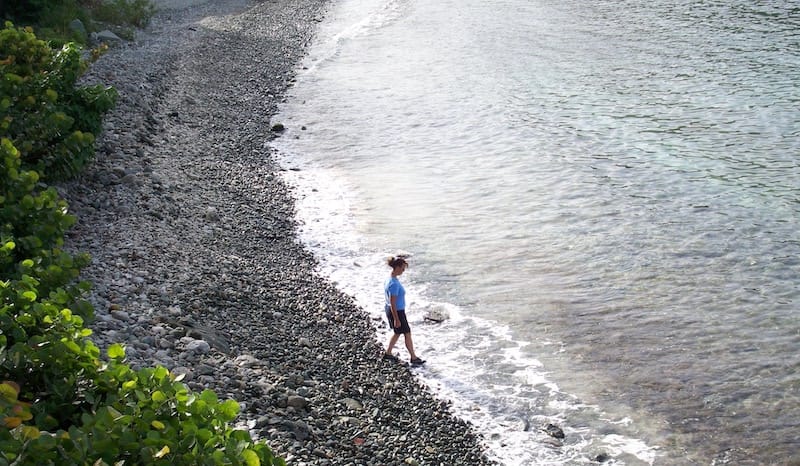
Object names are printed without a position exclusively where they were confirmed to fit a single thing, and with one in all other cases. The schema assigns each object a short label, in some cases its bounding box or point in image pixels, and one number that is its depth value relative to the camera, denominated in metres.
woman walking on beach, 12.78
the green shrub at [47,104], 13.05
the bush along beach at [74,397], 4.54
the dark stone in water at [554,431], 11.17
